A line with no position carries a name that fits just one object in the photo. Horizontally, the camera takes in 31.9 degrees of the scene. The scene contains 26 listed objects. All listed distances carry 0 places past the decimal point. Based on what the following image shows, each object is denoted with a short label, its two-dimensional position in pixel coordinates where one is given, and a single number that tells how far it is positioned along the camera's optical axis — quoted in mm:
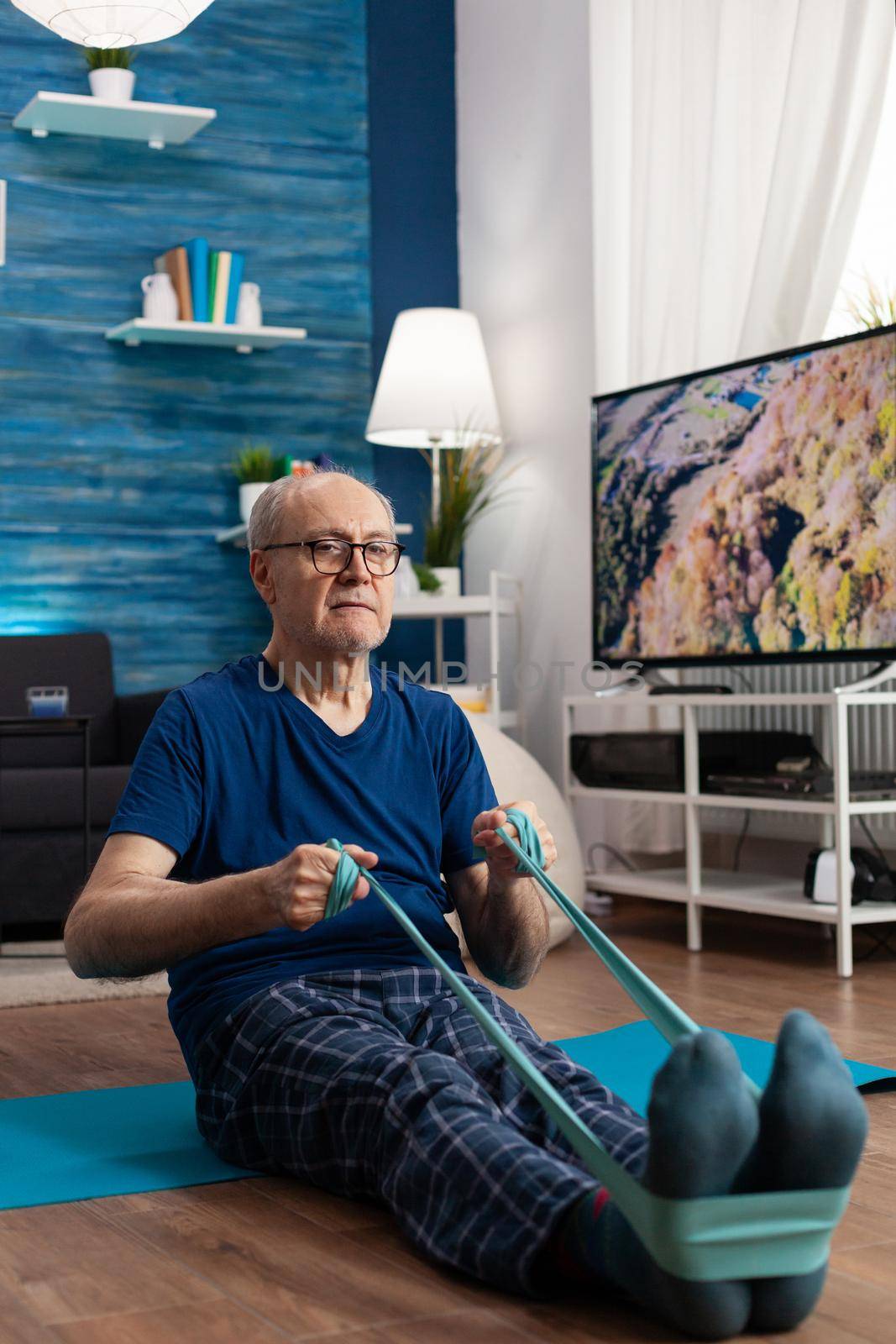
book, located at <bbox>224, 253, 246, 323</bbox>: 5059
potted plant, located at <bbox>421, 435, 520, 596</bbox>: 5004
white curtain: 3770
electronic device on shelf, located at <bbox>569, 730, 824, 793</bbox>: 3768
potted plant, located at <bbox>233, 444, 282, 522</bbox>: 4988
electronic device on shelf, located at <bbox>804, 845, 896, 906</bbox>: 3396
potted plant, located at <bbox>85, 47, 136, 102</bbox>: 4812
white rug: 3160
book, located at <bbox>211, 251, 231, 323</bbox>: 5035
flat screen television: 3355
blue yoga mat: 1815
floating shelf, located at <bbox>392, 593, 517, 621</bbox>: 4805
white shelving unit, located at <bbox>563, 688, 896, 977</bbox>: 3285
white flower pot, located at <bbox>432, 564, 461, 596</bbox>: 4988
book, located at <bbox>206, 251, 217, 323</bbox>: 5035
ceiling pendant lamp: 3285
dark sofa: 3971
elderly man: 1271
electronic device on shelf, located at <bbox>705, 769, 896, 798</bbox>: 3383
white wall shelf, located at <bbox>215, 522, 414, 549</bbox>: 4953
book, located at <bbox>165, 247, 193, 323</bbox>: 4988
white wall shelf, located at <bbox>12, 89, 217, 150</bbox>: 4742
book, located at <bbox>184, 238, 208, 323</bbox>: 4977
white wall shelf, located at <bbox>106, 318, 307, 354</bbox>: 4914
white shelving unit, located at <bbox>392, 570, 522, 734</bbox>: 4715
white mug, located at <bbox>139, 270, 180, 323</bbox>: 4938
